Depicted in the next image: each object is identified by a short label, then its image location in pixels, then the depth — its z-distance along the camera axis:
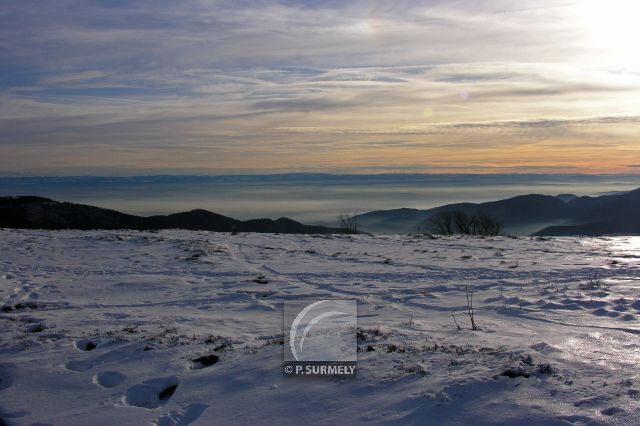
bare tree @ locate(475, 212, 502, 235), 52.28
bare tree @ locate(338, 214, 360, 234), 62.41
